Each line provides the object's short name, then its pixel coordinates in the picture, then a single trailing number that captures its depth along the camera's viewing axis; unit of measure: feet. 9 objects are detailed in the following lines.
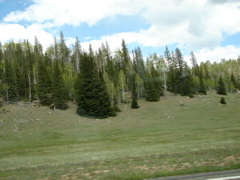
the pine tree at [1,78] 191.34
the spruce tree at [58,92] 174.17
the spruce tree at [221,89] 281.54
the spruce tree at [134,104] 198.91
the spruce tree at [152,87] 223.92
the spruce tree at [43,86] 177.58
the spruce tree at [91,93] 171.83
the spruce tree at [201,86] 277.29
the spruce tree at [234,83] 351.30
